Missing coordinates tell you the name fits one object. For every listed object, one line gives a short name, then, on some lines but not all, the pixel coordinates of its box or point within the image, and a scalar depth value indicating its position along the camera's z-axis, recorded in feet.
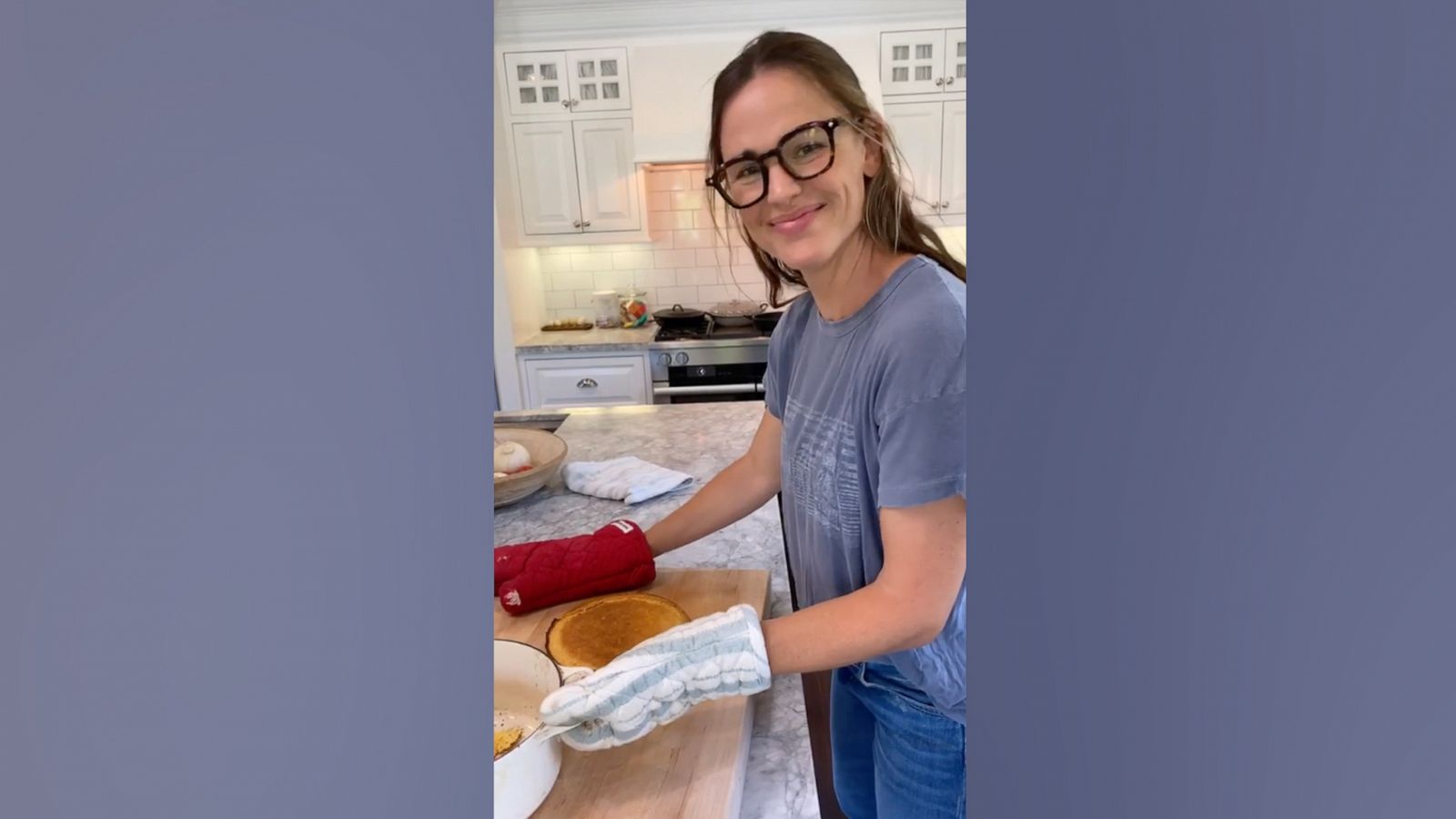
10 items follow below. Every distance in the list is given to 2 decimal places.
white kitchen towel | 4.25
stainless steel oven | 9.75
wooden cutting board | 2.02
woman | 2.20
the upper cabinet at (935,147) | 9.95
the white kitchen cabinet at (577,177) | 10.47
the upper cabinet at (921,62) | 9.78
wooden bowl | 4.22
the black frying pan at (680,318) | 10.30
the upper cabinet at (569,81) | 10.16
